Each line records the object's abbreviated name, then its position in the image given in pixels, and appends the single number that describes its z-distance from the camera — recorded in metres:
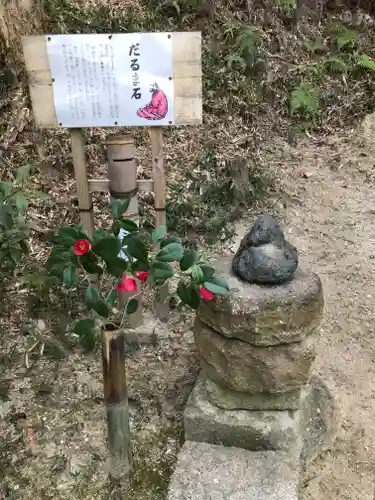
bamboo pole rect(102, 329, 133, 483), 2.32
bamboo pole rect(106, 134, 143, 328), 2.94
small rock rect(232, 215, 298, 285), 2.40
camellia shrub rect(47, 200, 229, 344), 2.04
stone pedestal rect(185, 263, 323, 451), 2.38
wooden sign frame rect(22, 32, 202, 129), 2.74
